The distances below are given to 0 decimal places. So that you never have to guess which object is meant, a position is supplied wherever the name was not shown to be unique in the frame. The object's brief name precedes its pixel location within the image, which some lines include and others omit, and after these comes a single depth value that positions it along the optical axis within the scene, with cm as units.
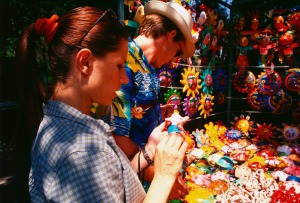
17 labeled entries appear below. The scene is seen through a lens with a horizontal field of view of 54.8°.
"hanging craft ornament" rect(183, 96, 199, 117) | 376
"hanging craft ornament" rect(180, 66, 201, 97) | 366
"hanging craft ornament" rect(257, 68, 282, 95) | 452
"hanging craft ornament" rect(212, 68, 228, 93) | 463
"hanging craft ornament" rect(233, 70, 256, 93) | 476
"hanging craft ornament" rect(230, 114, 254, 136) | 469
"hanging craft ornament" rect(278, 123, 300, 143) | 430
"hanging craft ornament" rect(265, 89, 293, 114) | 451
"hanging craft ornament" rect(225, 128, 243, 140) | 448
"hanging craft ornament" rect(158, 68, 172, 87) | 329
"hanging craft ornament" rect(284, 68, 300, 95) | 437
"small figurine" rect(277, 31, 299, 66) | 433
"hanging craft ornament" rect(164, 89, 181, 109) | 340
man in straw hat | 131
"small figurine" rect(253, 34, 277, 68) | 453
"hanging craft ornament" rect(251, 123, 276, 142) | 451
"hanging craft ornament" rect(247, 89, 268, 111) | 472
